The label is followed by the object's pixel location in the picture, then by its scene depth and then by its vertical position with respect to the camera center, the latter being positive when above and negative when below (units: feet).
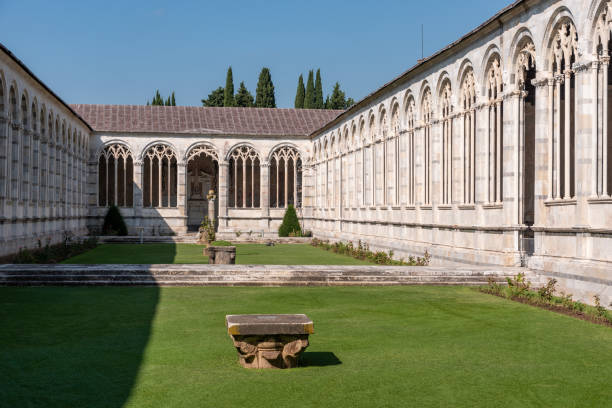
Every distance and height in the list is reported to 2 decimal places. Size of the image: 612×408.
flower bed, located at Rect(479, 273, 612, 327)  37.27 -5.32
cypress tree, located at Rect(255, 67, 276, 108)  218.18 +35.96
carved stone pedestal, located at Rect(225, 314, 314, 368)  24.47 -4.42
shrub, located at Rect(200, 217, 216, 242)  87.35 -2.64
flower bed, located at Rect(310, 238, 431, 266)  69.56 -4.98
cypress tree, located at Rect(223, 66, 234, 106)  216.33 +35.79
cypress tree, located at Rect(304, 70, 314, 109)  213.87 +34.35
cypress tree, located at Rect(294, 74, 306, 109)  215.51 +33.88
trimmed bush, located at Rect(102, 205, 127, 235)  126.31 -2.13
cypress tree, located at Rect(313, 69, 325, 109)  216.13 +34.53
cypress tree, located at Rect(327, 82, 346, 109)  226.17 +34.21
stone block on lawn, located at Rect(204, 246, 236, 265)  64.18 -3.88
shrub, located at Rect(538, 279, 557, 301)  42.79 -4.92
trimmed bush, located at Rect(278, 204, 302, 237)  129.70 -2.52
